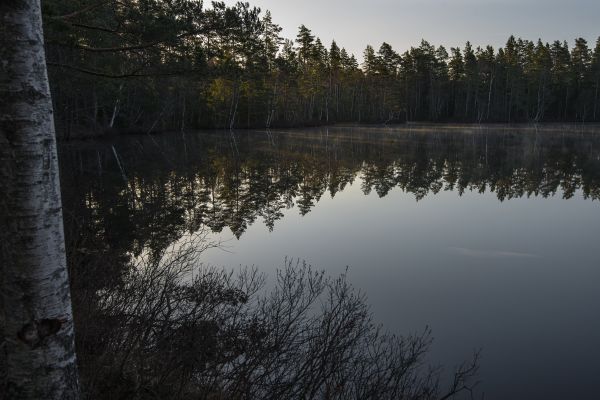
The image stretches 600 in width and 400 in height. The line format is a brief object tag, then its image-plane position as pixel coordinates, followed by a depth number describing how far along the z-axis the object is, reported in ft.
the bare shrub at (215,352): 15.17
